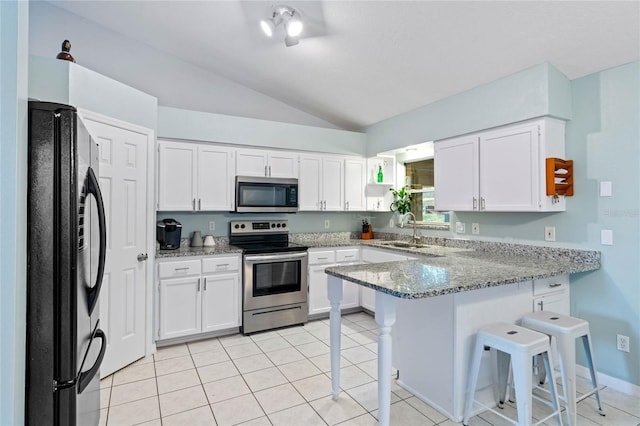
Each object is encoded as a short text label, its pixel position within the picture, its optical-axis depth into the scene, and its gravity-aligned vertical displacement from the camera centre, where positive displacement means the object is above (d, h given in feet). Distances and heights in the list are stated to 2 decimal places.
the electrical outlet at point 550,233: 9.14 -0.50
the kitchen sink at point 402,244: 12.79 -1.14
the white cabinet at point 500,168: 8.61 +1.35
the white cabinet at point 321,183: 13.65 +1.31
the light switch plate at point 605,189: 8.13 +0.63
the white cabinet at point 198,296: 10.35 -2.60
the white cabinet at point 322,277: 12.69 -2.36
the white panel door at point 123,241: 8.53 -0.71
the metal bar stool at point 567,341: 6.46 -2.55
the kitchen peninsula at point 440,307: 5.94 -1.95
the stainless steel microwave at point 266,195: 12.30 +0.75
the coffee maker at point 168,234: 11.07 -0.65
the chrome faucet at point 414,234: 13.20 -0.76
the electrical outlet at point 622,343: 7.90 -3.00
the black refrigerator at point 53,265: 3.43 -0.53
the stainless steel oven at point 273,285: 11.39 -2.49
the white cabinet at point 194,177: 11.12 +1.29
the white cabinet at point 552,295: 7.93 -1.95
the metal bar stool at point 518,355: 5.73 -2.52
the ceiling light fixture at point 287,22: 8.36 +4.99
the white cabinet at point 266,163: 12.44 +1.95
